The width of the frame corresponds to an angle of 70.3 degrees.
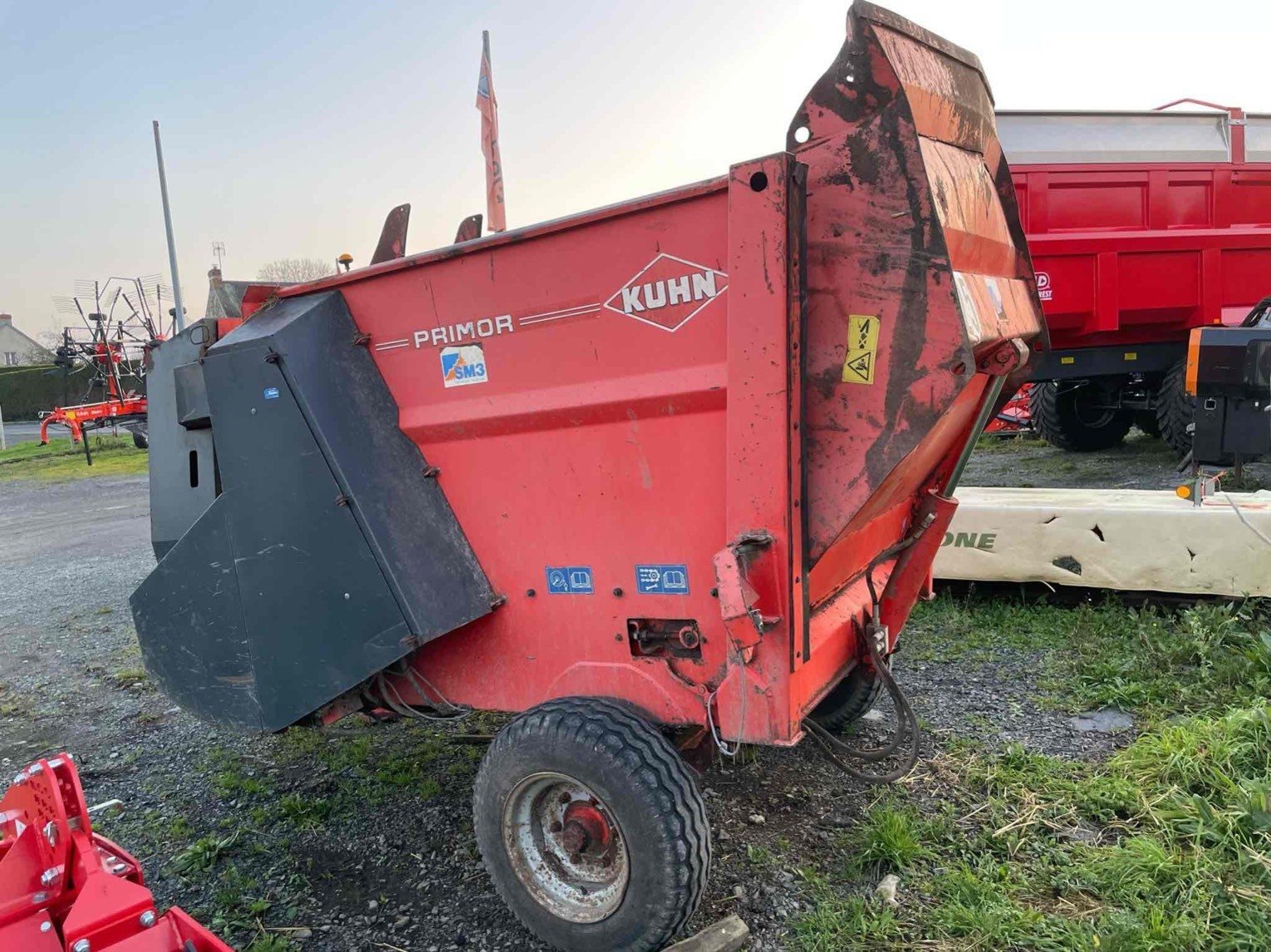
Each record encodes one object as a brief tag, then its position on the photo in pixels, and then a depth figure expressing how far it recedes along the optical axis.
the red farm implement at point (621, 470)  2.18
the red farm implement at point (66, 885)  1.90
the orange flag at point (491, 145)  4.05
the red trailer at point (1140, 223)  7.67
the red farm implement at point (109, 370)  17.92
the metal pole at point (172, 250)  17.70
